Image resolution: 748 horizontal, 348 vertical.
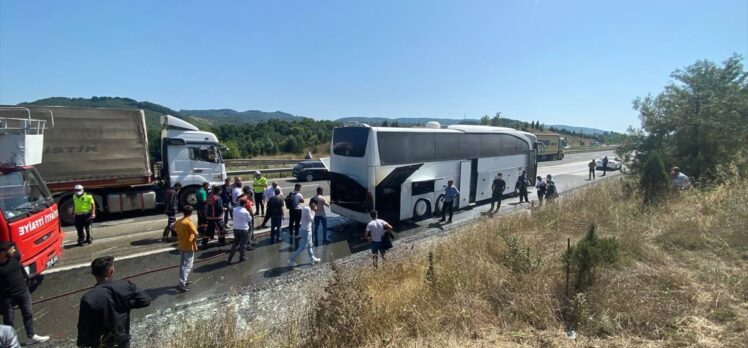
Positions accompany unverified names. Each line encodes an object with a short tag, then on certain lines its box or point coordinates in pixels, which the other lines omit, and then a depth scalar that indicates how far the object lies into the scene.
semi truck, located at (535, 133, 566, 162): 43.54
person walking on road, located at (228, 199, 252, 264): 7.96
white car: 33.04
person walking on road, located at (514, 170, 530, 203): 16.08
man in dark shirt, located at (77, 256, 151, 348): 3.28
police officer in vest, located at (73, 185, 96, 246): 8.86
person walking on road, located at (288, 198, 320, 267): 8.35
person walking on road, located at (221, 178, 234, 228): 11.16
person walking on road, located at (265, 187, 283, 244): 9.38
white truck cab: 13.42
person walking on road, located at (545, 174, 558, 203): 14.29
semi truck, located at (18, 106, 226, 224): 11.29
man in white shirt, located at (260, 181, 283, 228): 10.88
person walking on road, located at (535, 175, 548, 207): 15.15
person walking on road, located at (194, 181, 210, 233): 9.81
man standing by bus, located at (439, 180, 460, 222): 12.14
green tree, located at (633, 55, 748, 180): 13.66
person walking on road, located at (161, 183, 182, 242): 9.72
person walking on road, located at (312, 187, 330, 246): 9.80
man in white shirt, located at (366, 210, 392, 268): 7.62
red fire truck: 5.93
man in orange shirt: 6.61
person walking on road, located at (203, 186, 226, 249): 9.23
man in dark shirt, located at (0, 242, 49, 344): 4.32
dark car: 25.11
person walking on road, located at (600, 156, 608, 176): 31.13
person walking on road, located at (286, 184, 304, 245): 10.10
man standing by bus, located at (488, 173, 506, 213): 14.41
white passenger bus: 10.94
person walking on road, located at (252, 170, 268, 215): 12.88
